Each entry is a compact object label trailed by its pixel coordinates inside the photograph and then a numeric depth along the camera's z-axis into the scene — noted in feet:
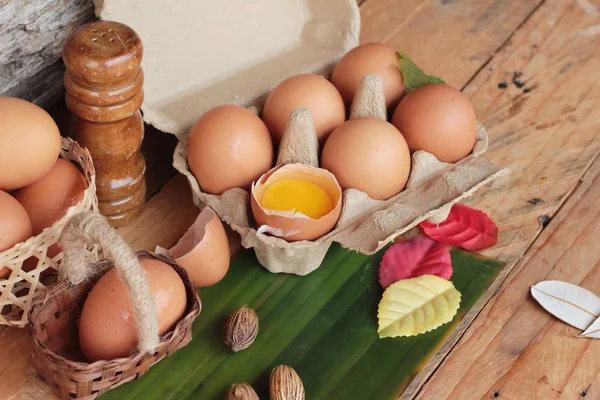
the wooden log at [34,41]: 3.36
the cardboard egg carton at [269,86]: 3.29
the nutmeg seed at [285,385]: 2.92
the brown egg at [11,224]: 2.85
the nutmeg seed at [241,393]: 2.90
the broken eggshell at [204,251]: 3.20
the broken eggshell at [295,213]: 3.13
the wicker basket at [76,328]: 2.55
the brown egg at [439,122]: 3.48
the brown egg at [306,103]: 3.54
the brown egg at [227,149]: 3.31
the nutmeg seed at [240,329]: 3.14
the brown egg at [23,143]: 2.94
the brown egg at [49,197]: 3.10
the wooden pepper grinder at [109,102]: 2.99
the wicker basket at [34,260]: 2.84
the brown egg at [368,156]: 3.29
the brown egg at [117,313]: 2.83
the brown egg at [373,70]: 3.74
